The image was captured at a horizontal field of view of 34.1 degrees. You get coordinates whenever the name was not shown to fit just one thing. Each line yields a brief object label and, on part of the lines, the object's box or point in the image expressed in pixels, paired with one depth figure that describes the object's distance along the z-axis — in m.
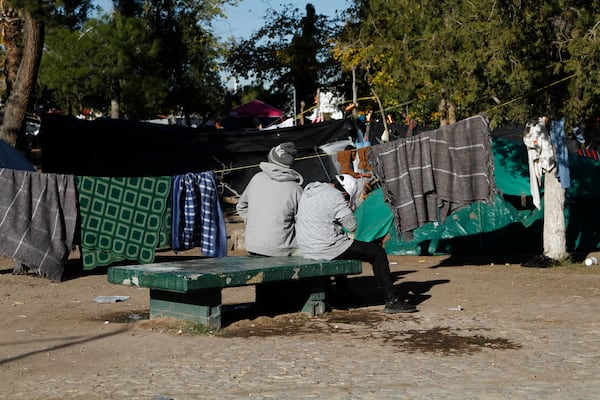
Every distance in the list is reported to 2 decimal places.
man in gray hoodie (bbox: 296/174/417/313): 9.43
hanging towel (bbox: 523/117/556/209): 12.93
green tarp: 15.23
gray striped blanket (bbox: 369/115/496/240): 11.99
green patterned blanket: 12.59
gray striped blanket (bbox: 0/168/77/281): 12.19
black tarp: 17.47
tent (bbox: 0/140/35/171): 13.67
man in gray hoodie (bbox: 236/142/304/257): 9.70
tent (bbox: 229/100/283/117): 37.88
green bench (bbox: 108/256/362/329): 8.67
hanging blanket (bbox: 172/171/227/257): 12.99
